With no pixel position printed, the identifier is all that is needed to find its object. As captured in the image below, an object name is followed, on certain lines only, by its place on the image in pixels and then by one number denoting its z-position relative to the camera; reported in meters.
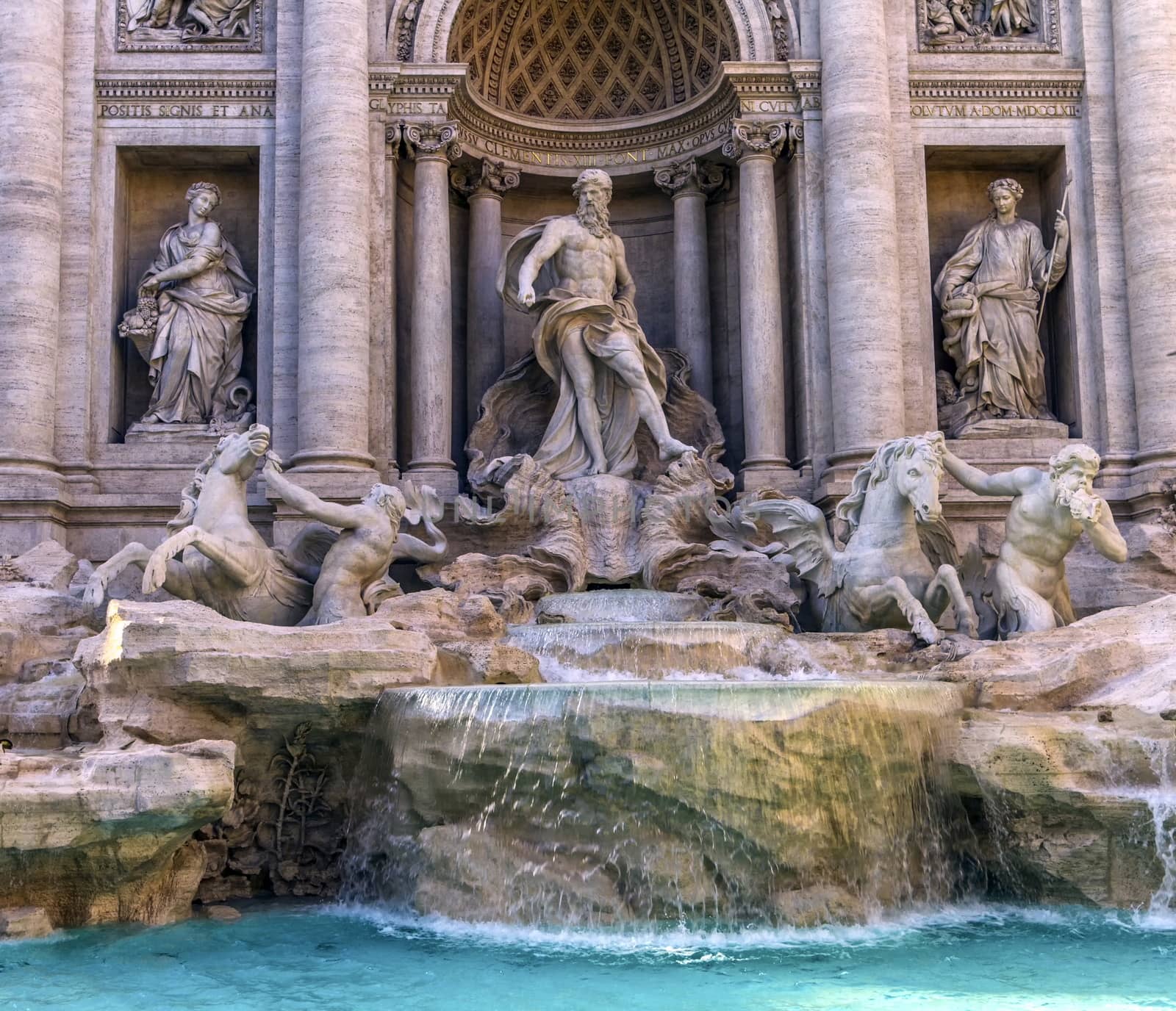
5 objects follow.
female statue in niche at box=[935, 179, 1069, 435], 15.26
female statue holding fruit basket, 14.98
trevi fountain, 7.91
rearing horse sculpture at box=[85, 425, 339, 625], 11.29
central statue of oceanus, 14.54
